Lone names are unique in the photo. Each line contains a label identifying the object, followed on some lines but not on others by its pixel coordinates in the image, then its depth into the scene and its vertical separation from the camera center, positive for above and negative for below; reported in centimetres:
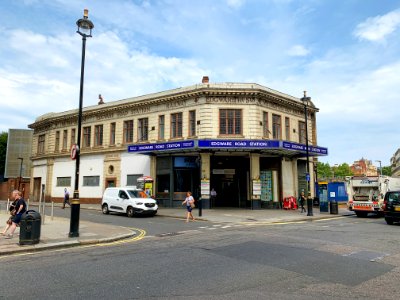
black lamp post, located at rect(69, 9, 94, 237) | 1166 +151
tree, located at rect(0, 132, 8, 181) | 5753 +685
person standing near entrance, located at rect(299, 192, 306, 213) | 2406 -66
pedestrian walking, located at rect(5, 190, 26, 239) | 1109 -69
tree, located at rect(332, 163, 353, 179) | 10544 +691
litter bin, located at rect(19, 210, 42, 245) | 992 -114
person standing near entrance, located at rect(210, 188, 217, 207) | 2655 -36
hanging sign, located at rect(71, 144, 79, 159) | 1213 +146
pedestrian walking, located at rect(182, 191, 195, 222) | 1847 -67
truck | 2159 -3
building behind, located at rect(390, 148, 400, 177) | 11178 +1176
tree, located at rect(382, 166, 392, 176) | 13618 +887
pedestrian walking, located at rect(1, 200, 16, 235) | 1130 -73
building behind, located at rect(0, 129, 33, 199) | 5253 +631
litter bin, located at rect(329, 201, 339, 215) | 2414 -120
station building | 2570 +349
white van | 2042 -70
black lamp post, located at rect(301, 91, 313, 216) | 2182 -96
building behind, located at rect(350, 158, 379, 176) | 13650 +1102
